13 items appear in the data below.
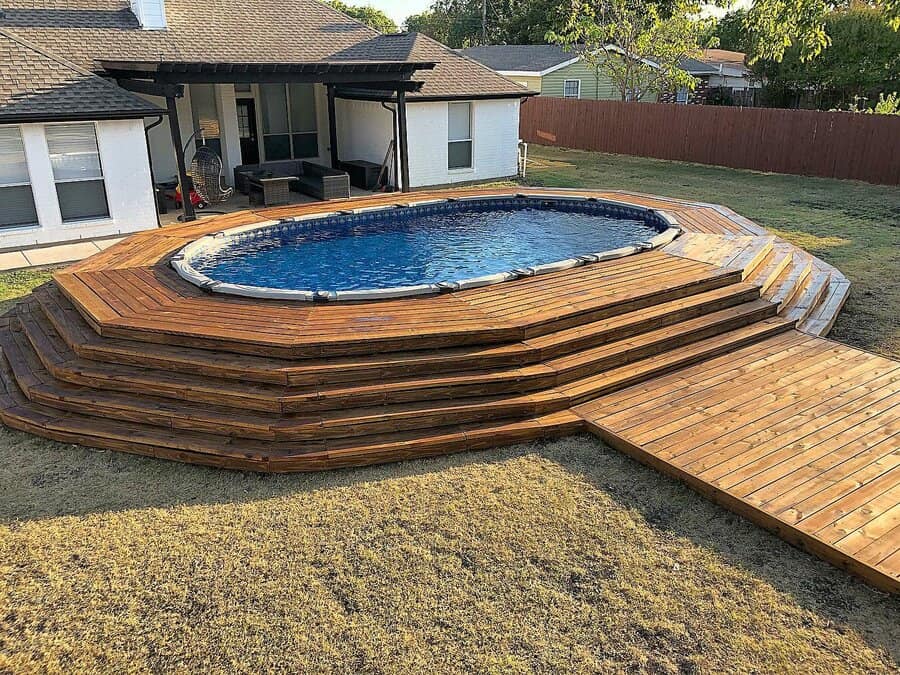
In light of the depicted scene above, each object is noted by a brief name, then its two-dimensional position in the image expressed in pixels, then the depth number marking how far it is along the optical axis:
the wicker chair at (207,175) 12.88
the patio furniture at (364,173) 15.70
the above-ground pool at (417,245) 8.66
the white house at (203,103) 11.08
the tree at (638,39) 23.41
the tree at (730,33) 34.94
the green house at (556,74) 29.17
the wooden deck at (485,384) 5.09
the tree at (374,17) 63.88
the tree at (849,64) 23.95
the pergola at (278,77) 11.66
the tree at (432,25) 66.56
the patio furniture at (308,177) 14.03
